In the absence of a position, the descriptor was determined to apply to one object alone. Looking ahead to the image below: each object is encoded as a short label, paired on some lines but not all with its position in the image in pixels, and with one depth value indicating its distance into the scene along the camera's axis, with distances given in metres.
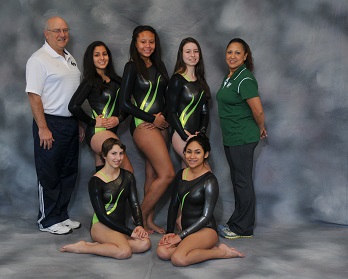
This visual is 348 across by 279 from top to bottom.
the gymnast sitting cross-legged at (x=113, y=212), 3.72
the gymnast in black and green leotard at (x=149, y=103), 4.13
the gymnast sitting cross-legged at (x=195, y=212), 3.65
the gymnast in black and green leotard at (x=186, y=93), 4.11
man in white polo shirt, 4.10
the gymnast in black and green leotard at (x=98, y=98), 4.15
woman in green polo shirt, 4.01
